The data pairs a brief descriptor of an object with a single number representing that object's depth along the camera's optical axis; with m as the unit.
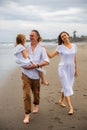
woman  4.19
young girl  3.78
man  3.85
